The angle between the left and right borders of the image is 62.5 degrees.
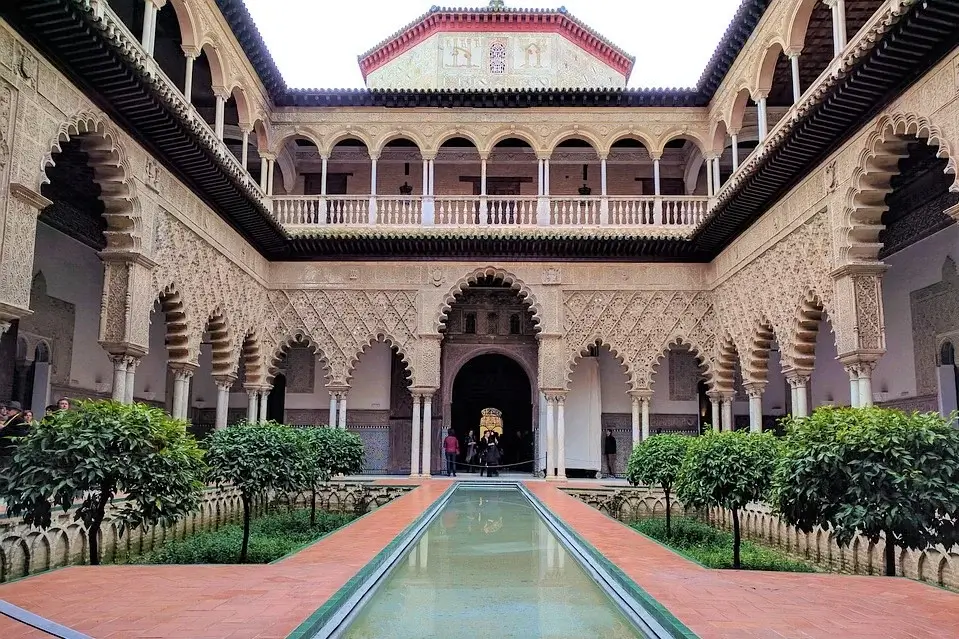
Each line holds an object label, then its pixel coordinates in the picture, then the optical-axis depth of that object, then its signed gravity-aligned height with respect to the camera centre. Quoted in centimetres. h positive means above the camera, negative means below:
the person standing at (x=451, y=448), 1531 -19
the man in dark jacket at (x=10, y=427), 799 +7
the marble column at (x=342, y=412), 1427 +45
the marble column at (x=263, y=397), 1428 +71
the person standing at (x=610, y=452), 1578 -25
